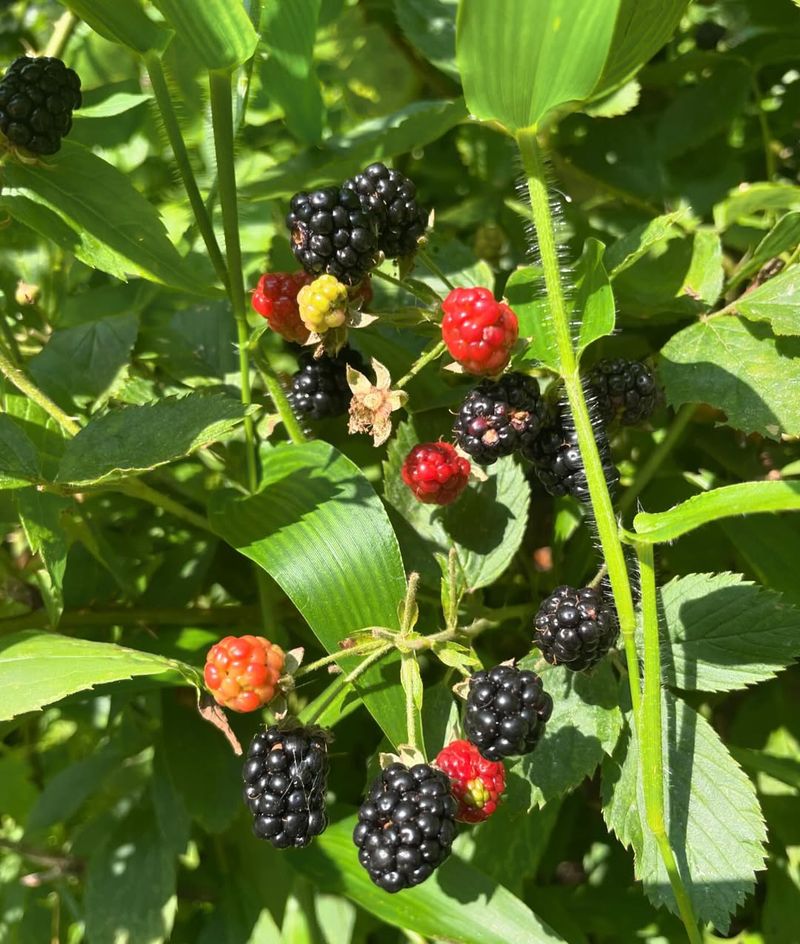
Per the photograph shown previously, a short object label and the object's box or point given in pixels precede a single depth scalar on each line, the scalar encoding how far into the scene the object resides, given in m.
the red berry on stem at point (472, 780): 0.15
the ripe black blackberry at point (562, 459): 0.16
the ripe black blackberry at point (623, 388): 0.17
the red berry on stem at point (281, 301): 0.17
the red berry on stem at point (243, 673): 0.15
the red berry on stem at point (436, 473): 0.17
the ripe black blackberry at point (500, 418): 0.16
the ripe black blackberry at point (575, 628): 0.15
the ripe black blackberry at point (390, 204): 0.16
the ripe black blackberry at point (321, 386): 0.18
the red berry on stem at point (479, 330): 0.15
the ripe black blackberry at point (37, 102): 0.17
